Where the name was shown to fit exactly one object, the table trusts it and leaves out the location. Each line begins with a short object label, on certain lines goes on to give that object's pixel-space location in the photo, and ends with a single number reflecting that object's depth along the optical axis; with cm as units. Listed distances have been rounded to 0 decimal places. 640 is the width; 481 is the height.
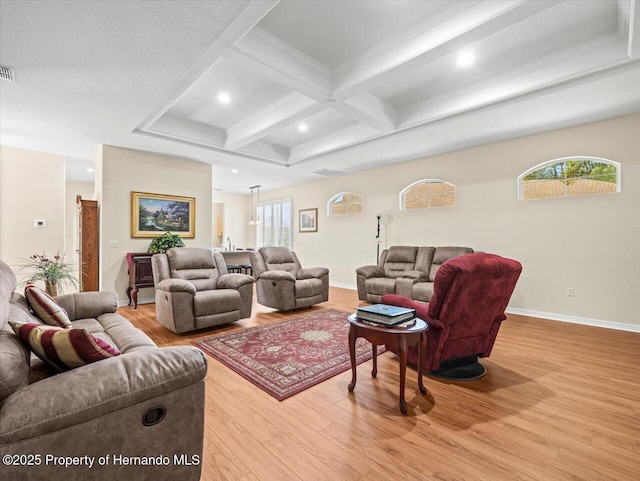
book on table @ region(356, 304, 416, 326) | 204
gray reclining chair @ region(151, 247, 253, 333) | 352
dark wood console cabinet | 500
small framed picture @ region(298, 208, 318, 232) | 816
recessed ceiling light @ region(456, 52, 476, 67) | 304
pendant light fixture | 1019
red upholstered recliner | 219
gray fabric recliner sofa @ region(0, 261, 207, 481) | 92
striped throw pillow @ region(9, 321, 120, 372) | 115
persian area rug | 246
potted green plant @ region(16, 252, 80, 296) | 363
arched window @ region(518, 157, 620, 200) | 411
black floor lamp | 666
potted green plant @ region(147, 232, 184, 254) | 547
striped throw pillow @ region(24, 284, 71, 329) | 190
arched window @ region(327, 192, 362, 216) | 722
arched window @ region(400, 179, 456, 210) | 569
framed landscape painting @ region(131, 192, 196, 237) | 541
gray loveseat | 475
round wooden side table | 198
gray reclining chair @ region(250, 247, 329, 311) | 459
